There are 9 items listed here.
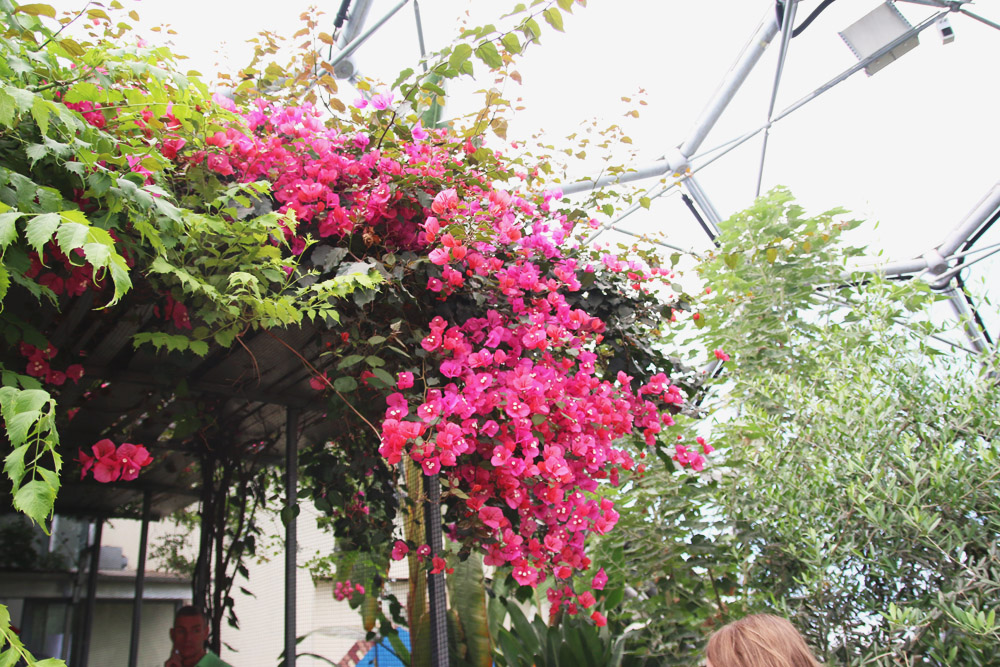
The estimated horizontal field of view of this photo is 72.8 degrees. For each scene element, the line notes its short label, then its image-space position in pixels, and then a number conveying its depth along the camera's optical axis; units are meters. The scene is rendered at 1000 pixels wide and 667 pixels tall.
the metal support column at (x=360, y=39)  4.75
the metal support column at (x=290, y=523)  2.68
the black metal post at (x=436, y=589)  2.40
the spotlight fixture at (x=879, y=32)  4.91
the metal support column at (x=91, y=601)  3.90
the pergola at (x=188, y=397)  2.31
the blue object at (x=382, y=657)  2.88
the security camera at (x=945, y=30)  4.79
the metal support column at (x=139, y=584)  3.75
